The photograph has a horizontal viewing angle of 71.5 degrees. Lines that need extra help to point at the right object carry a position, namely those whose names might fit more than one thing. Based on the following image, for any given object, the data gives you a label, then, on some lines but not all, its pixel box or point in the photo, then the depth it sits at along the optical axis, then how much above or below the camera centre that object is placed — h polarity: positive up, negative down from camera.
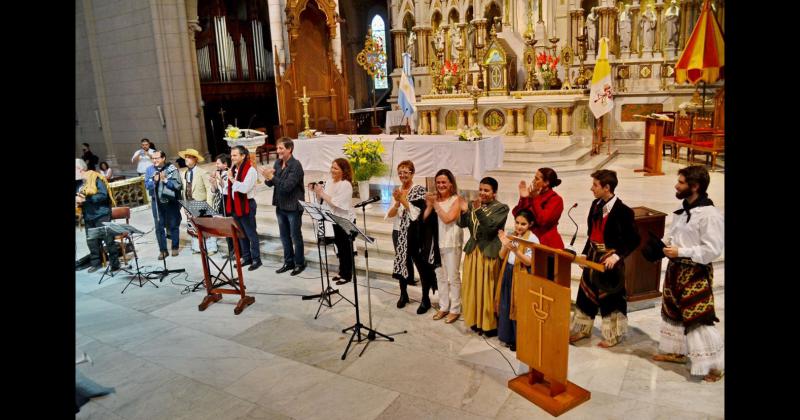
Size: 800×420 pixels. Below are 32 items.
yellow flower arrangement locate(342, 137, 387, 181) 8.22 -0.53
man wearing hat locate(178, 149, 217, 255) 7.63 -0.68
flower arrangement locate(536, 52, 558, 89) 11.70 +0.86
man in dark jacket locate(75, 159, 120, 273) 7.31 -0.87
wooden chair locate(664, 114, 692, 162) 10.77 -0.61
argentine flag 11.52 +0.42
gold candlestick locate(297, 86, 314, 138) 10.98 +0.41
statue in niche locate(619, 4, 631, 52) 12.99 +1.74
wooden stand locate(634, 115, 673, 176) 9.59 -0.74
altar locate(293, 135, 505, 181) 8.50 -0.57
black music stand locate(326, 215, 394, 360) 4.63 -0.88
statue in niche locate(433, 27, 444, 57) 13.73 +1.84
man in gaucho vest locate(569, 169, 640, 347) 4.21 -1.18
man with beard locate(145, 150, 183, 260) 7.47 -0.85
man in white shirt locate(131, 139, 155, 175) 10.66 -0.50
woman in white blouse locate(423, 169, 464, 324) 5.05 -1.14
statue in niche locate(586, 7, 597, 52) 13.27 +1.72
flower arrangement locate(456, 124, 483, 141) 8.59 -0.32
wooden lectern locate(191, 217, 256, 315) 5.95 -1.16
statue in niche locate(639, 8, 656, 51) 12.82 +1.70
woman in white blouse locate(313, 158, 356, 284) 6.34 -0.83
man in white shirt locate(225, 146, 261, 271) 6.77 -0.85
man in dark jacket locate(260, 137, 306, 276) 6.63 -0.82
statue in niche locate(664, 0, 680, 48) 12.59 +1.73
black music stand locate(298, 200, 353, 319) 5.25 -1.01
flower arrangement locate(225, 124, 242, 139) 10.11 -0.08
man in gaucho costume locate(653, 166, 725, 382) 3.84 -1.21
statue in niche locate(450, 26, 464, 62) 13.72 +1.74
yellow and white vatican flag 10.75 +0.34
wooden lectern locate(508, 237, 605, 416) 3.64 -1.49
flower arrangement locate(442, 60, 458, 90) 12.78 +0.95
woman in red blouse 4.70 -0.83
